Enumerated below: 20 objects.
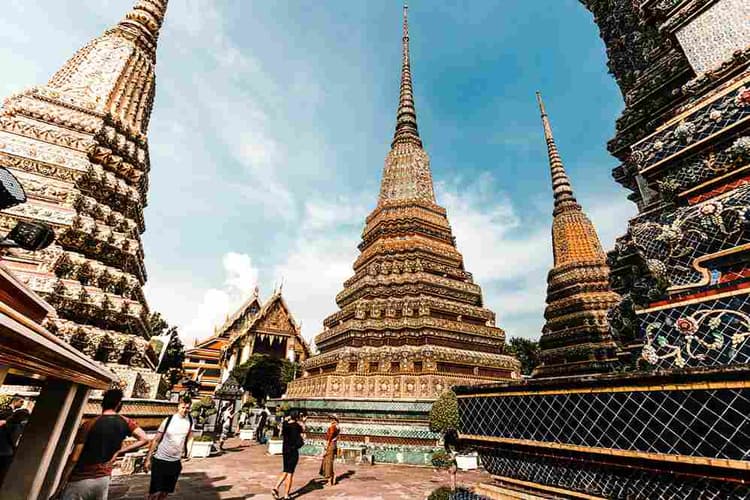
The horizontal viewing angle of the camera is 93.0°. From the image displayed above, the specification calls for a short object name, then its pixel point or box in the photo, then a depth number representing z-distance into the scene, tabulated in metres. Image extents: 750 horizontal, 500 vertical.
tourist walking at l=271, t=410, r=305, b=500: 6.02
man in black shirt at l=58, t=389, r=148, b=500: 3.24
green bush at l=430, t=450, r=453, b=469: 8.33
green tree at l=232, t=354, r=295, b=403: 29.83
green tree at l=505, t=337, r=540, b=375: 38.22
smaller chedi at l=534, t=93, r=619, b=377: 14.09
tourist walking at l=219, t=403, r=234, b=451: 13.67
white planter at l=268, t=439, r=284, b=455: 12.09
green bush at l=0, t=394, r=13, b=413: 7.14
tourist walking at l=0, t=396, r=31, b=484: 4.53
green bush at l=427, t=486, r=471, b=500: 4.81
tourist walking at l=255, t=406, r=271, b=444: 16.58
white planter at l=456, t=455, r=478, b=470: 8.87
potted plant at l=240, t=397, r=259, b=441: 21.87
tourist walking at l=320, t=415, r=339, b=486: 7.30
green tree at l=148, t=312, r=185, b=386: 30.69
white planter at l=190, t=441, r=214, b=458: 11.03
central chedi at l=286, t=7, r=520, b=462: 10.84
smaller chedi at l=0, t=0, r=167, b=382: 9.64
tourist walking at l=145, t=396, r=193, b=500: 4.44
